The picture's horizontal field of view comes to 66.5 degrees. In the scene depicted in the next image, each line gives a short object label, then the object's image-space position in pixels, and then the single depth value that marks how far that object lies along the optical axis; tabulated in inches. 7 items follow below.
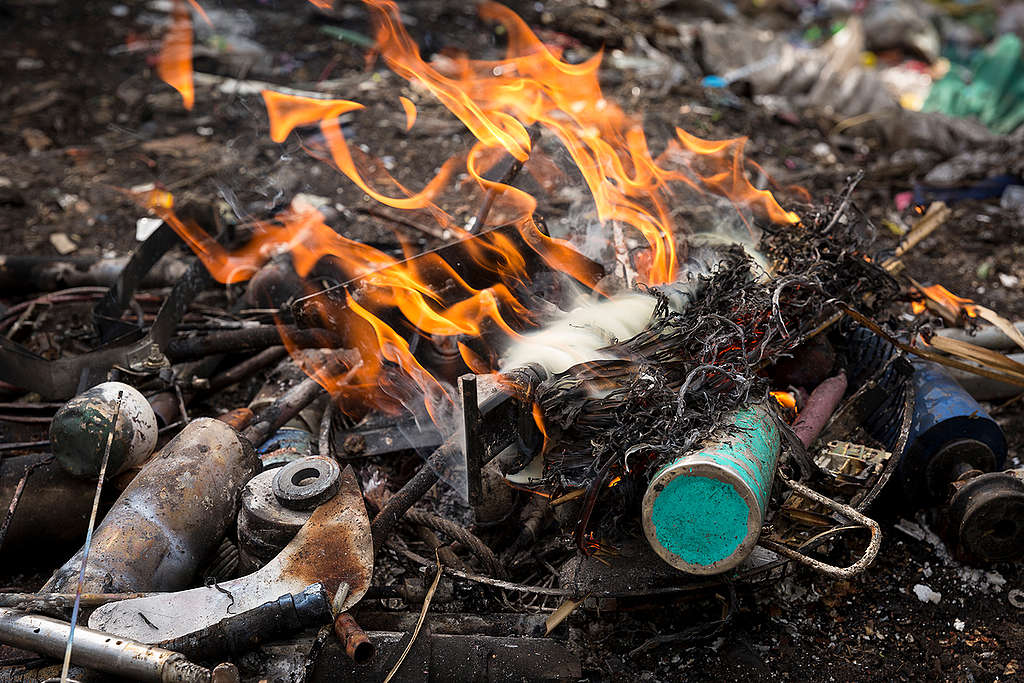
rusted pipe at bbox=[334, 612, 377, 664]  100.2
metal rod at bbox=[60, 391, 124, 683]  91.4
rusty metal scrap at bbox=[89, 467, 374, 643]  103.1
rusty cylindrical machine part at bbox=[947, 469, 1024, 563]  123.6
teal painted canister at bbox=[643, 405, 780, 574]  102.0
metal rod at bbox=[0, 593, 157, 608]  104.3
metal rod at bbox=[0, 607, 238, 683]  89.7
